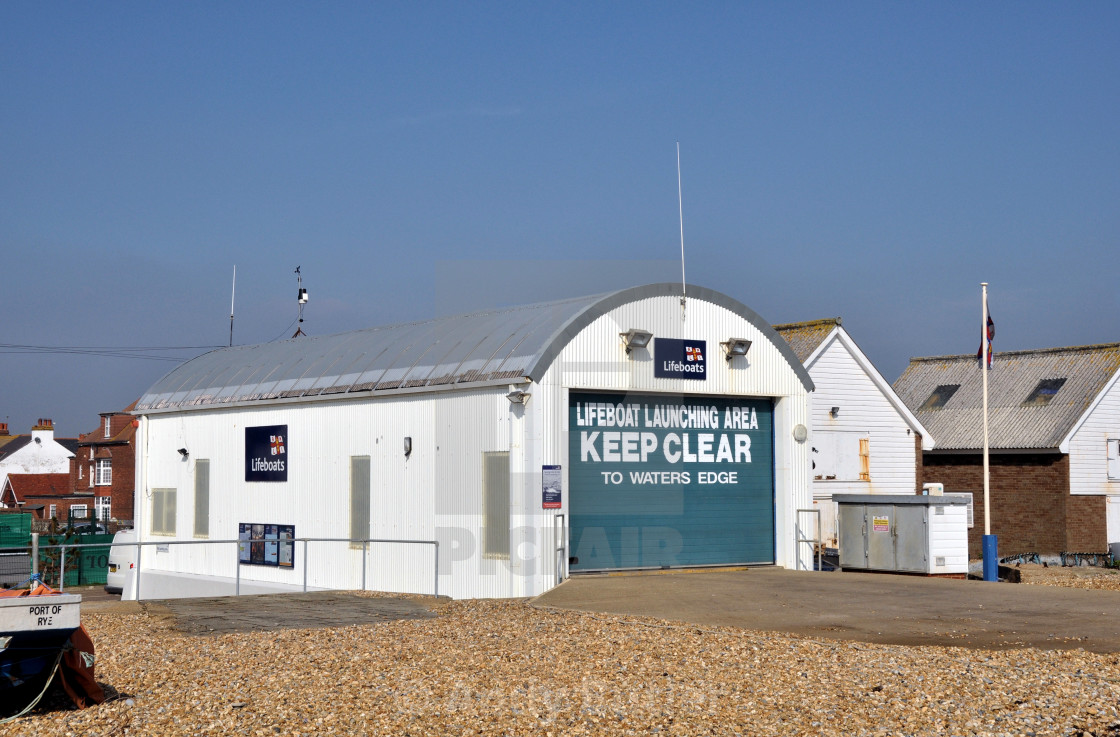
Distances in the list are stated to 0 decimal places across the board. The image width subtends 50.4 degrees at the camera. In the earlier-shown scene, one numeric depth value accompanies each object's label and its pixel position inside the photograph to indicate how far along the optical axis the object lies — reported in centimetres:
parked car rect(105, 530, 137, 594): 2933
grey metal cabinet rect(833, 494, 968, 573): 2103
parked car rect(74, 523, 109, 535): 4660
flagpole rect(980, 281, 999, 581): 2248
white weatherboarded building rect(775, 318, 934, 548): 3462
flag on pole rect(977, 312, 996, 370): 2761
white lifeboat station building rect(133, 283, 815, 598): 1973
